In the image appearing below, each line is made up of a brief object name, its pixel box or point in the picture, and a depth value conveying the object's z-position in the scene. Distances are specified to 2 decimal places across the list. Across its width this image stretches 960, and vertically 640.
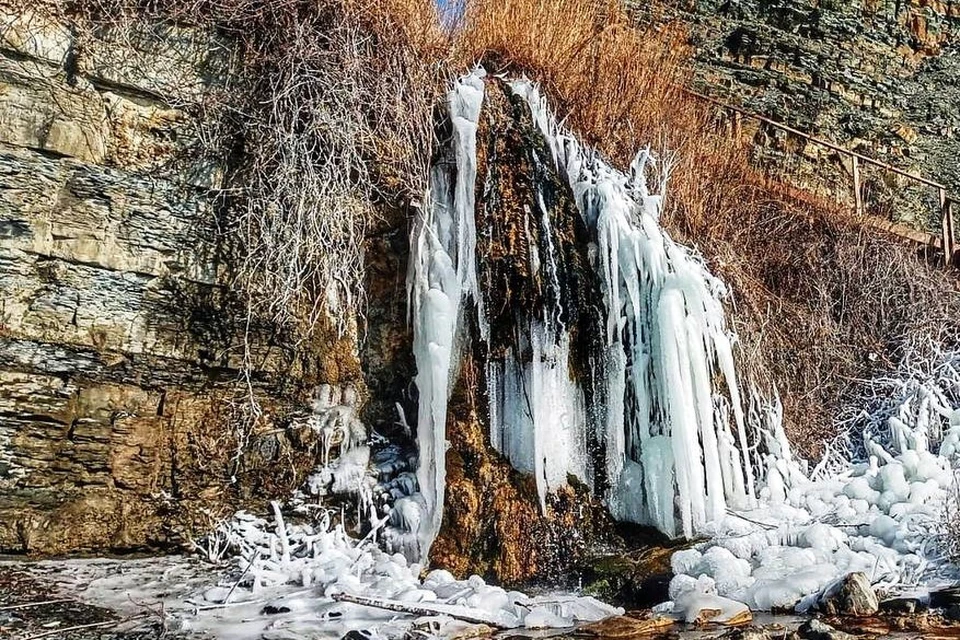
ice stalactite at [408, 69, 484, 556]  4.57
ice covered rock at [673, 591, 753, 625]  3.65
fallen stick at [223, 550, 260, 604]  3.58
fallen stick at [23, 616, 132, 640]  2.94
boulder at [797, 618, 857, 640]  3.14
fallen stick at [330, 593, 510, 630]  3.35
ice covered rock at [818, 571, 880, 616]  3.67
